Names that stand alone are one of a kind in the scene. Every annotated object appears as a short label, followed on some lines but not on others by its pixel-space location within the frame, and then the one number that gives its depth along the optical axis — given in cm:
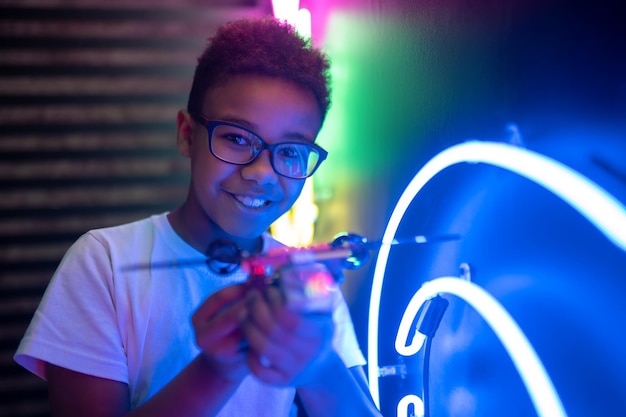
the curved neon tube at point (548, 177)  43
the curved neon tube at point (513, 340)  50
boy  87
